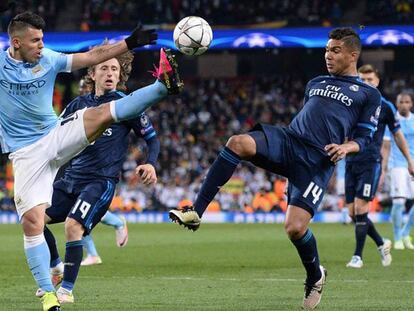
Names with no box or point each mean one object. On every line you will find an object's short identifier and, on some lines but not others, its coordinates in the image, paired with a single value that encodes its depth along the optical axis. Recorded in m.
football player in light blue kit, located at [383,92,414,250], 32.84
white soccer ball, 16.17
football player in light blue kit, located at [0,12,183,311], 15.77
